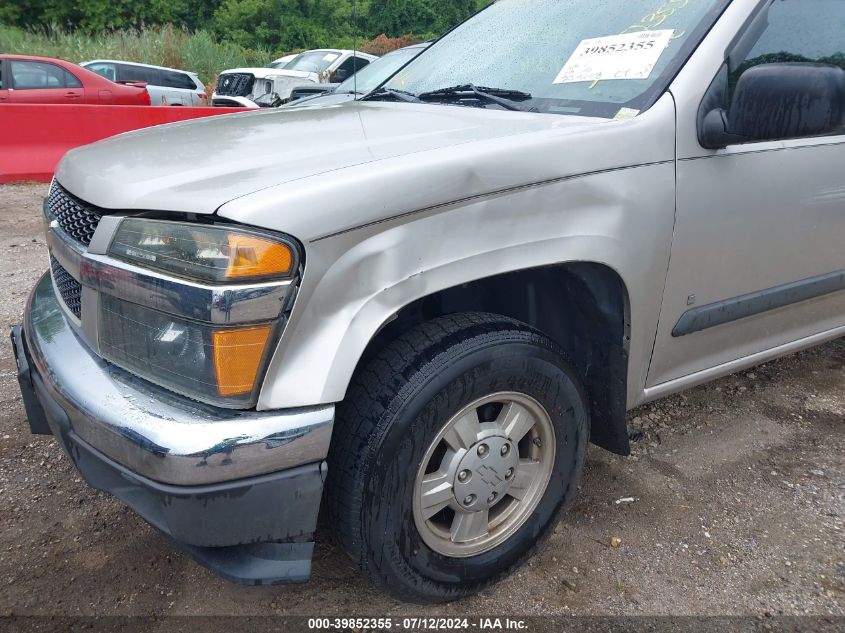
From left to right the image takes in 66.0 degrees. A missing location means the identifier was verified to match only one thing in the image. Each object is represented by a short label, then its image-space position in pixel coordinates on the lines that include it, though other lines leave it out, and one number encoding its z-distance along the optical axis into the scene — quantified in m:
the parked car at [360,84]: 5.58
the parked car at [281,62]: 13.86
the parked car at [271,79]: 10.23
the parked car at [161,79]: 13.62
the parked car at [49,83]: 8.77
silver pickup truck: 1.37
